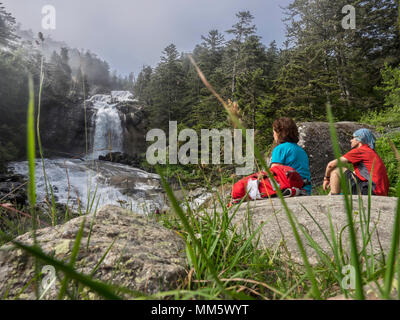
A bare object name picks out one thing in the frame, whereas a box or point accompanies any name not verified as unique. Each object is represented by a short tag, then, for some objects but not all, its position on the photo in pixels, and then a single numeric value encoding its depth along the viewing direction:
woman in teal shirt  3.38
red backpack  2.67
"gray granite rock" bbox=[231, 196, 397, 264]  1.31
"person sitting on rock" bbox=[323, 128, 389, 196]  3.17
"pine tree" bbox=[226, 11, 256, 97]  29.66
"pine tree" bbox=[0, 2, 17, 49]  25.72
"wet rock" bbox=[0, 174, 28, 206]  10.84
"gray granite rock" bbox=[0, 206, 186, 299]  0.75
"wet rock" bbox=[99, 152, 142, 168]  23.21
